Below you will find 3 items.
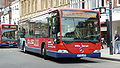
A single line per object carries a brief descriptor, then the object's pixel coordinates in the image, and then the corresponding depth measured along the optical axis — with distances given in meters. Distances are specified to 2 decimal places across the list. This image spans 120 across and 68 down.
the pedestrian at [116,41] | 20.00
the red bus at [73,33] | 14.86
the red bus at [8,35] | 30.98
